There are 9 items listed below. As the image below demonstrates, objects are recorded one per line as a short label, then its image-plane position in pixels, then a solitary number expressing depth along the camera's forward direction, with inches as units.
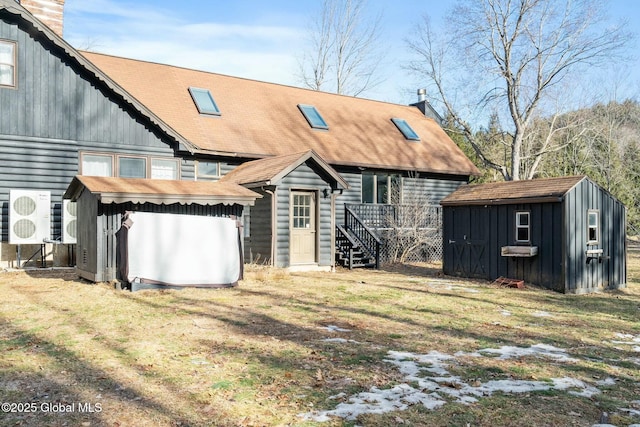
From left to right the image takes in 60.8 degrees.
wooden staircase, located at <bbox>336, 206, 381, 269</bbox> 713.6
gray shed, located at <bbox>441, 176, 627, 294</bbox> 532.1
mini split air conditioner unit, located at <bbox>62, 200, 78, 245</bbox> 588.7
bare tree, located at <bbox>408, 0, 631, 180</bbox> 1038.3
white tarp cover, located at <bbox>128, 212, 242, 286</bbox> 439.2
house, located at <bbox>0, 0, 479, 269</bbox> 577.6
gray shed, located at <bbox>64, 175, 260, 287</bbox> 458.3
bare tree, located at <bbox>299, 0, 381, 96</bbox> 1477.6
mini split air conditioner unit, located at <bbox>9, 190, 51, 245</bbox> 559.5
